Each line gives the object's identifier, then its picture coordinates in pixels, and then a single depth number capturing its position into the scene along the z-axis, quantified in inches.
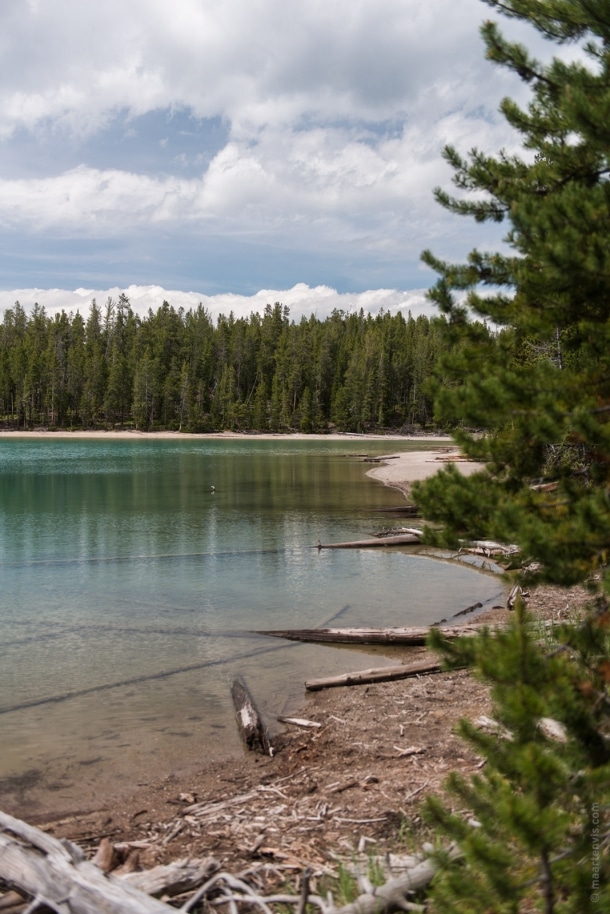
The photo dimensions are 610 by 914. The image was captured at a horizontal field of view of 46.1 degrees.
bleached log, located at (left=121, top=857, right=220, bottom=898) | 192.4
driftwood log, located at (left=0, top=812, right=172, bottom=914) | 175.0
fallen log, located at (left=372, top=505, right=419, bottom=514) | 1236.5
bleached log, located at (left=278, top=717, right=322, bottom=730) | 358.5
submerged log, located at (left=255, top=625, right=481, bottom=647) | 506.0
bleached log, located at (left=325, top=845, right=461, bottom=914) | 172.7
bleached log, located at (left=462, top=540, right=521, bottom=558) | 817.4
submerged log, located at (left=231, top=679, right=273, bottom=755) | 341.1
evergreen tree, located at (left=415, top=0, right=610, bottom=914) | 136.7
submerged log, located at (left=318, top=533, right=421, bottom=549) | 913.5
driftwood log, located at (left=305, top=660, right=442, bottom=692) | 422.9
